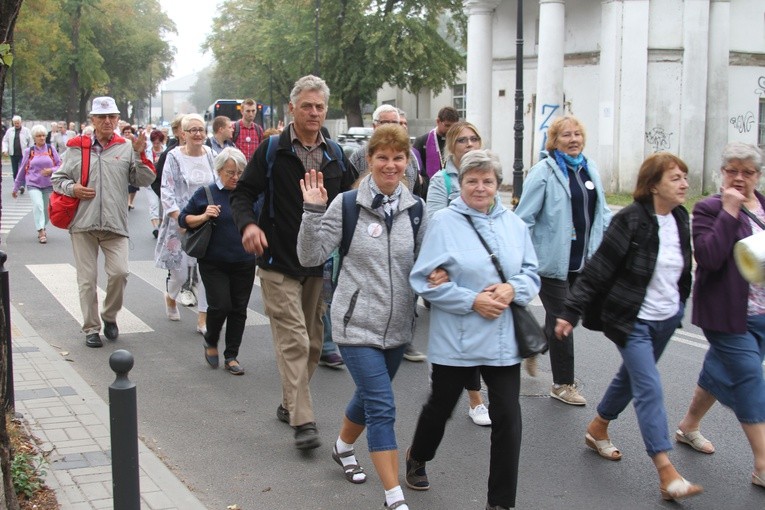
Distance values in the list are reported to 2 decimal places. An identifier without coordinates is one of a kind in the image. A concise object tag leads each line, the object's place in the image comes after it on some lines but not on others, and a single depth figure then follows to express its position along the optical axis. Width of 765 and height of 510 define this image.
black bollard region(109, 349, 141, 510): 3.63
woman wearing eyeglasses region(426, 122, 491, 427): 6.29
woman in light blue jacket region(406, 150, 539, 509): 4.38
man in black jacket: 5.58
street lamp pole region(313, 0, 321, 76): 40.69
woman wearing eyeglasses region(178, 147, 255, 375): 7.38
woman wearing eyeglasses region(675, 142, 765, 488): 4.97
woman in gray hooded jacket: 4.57
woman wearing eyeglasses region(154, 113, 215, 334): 8.64
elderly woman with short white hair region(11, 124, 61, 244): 15.55
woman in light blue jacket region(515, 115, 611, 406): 6.36
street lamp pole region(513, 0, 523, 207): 21.42
